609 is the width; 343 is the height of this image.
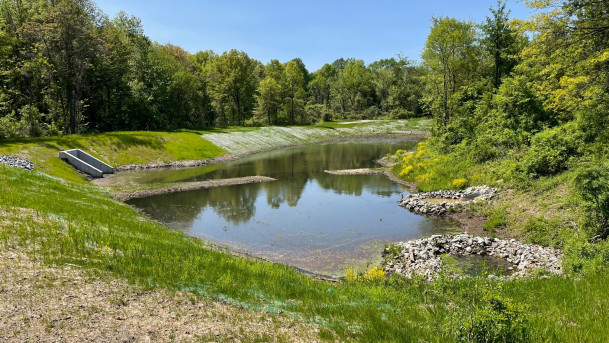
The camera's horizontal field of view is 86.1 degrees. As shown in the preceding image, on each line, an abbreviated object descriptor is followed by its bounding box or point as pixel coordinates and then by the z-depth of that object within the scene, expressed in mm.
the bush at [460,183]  33812
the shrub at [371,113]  141000
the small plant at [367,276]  14053
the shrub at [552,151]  24656
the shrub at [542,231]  18422
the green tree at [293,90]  114062
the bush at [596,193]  15195
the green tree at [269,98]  106938
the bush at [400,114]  132500
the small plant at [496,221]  23219
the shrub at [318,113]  125981
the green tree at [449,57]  52906
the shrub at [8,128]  43531
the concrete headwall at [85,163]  42938
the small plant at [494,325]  5961
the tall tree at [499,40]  45281
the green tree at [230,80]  102875
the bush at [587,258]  11775
